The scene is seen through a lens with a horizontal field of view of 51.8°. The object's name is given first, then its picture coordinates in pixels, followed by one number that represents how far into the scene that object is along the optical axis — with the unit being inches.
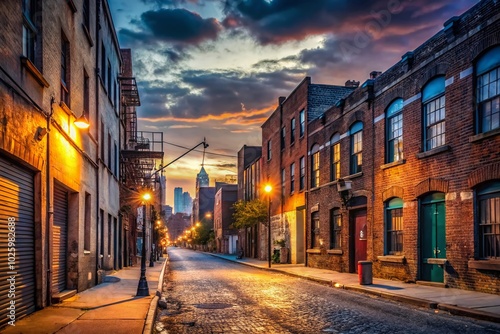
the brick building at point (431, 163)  553.3
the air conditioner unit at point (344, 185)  903.1
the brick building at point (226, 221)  3063.5
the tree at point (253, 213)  1572.3
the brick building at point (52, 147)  351.9
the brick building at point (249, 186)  1860.4
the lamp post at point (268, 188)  1219.5
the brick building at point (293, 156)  1237.7
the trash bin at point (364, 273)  677.3
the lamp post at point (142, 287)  552.4
